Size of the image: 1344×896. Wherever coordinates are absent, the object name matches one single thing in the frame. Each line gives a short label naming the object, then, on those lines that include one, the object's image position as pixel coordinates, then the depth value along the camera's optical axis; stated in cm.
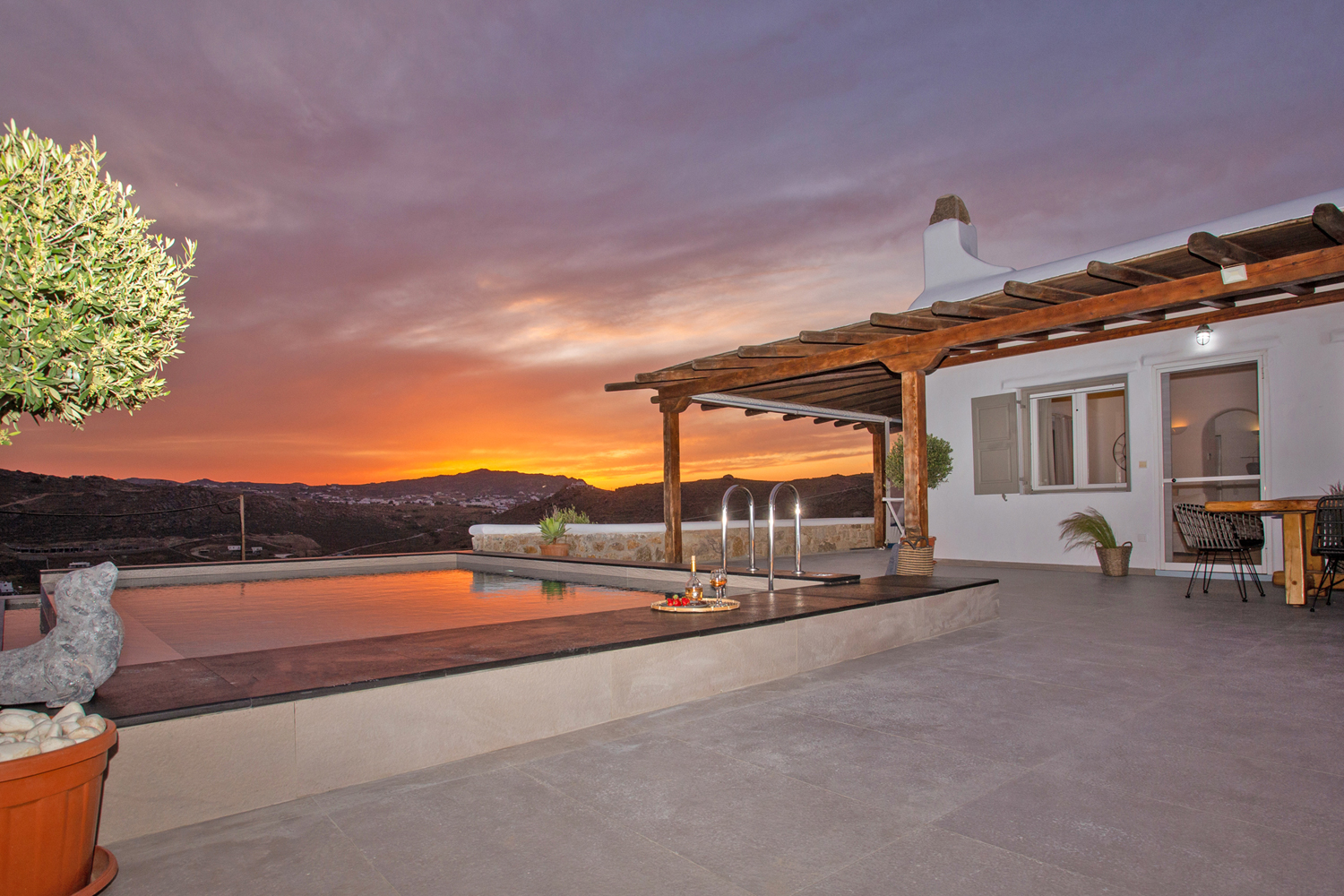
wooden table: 571
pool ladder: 482
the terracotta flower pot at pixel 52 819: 140
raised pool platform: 200
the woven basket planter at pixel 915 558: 608
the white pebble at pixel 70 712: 164
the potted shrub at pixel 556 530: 998
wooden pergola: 488
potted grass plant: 813
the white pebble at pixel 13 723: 156
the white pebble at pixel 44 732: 154
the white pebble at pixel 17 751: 143
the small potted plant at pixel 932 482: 609
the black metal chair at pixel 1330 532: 543
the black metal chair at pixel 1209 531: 623
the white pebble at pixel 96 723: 162
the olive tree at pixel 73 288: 166
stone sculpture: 217
